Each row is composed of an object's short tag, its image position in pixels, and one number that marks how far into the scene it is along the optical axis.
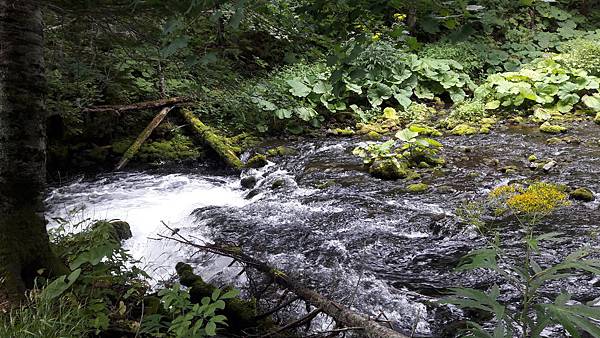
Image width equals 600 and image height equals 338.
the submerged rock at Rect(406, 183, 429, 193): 5.48
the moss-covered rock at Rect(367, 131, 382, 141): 8.31
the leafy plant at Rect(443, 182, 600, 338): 1.32
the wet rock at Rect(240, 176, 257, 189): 6.16
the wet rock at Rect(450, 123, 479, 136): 8.27
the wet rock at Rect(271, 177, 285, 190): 6.01
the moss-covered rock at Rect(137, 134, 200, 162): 7.23
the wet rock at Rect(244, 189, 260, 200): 5.76
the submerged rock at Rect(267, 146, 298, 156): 7.46
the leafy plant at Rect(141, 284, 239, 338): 1.75
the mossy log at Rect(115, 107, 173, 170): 6.82
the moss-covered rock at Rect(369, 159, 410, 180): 6.04
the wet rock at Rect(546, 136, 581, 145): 7.21
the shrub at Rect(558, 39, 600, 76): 10.01
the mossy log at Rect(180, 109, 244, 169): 7.08
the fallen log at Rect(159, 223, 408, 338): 2.05
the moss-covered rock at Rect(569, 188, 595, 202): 4.79
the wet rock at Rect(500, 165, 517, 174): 5.93
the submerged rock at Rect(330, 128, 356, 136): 8.70
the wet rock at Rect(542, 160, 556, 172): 5.87
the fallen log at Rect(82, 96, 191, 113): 6.50
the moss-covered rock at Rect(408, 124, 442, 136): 8.10
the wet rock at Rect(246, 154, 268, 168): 6.95
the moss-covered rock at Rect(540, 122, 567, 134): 7.92
